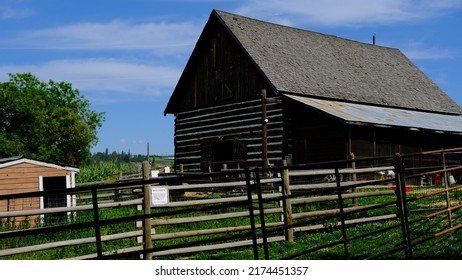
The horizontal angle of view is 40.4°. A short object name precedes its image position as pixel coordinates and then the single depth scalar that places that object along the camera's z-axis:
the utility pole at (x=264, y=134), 25.15
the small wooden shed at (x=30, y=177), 19.31
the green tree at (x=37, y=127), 56.59
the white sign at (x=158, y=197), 11.68
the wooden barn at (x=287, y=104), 25.00
